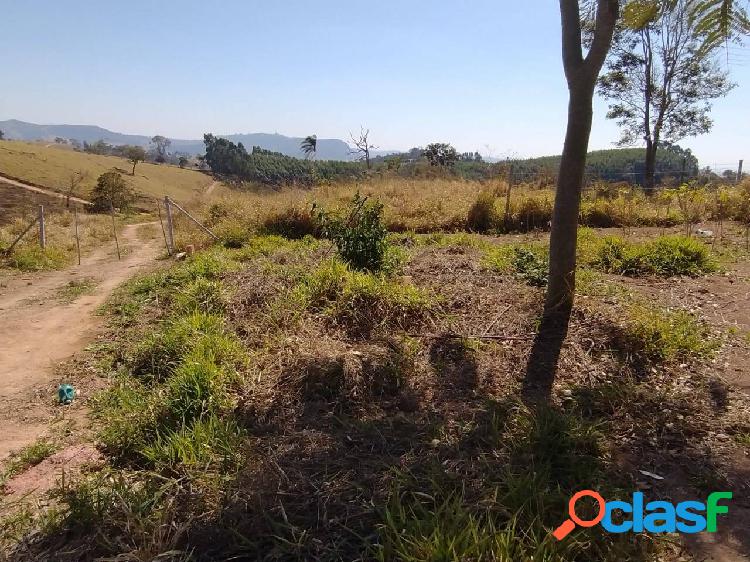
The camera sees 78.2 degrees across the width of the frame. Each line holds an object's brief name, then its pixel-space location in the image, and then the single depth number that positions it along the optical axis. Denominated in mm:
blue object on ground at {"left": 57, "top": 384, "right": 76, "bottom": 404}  3820
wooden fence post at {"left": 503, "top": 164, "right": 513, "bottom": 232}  10188
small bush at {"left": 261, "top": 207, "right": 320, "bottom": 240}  10414
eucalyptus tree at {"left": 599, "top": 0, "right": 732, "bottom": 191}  17375
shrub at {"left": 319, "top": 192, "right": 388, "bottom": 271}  6027
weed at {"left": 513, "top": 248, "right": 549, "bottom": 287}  5351
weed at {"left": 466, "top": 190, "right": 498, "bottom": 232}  10391
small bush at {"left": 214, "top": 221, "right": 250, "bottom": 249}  9898
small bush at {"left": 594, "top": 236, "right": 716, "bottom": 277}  5848
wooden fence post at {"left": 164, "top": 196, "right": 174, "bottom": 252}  10648
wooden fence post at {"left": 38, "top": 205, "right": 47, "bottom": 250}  11123
